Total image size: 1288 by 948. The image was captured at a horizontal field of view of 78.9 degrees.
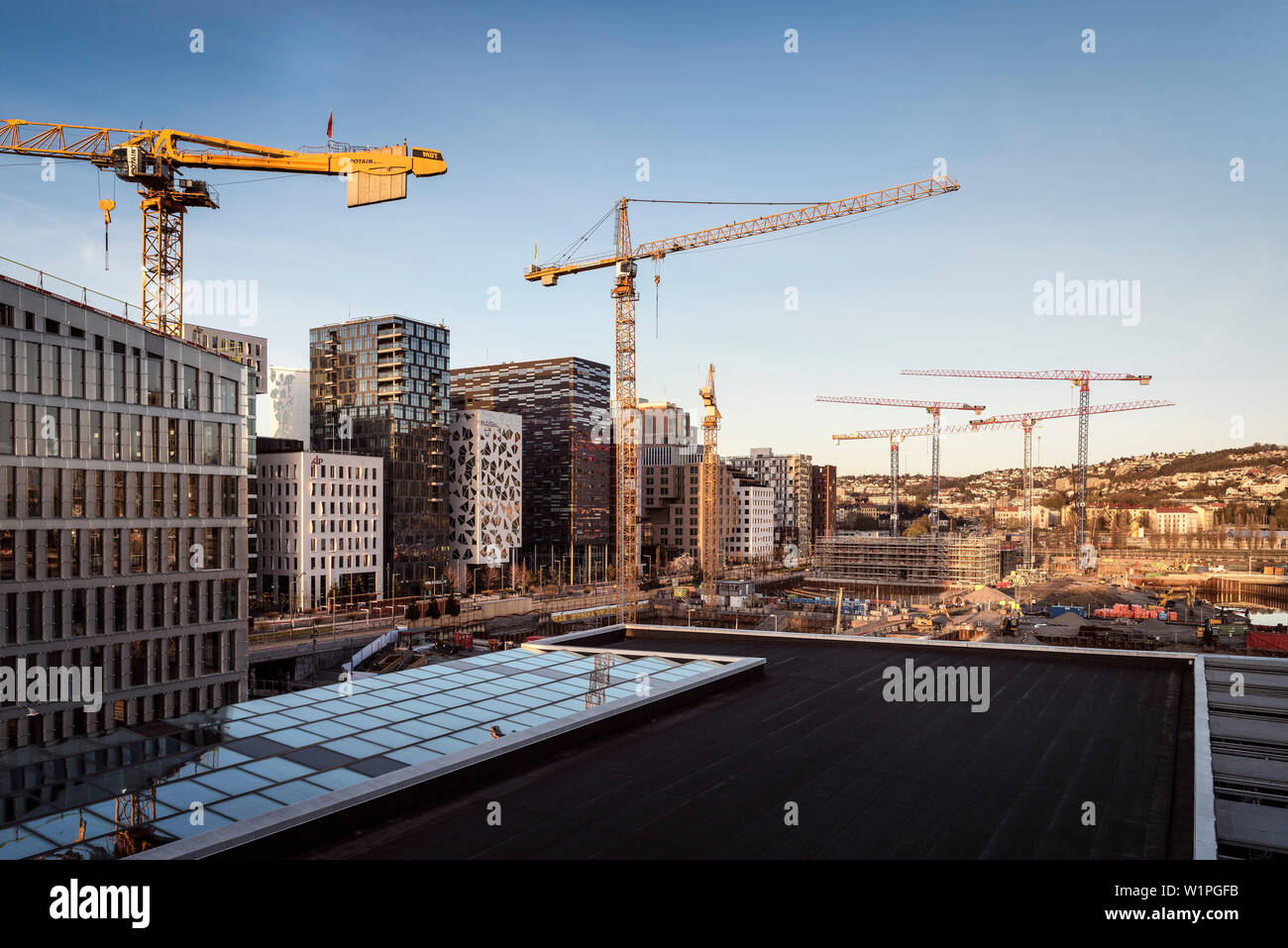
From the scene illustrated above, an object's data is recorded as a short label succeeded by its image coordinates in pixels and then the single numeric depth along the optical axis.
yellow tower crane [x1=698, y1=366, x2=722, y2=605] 126.00
